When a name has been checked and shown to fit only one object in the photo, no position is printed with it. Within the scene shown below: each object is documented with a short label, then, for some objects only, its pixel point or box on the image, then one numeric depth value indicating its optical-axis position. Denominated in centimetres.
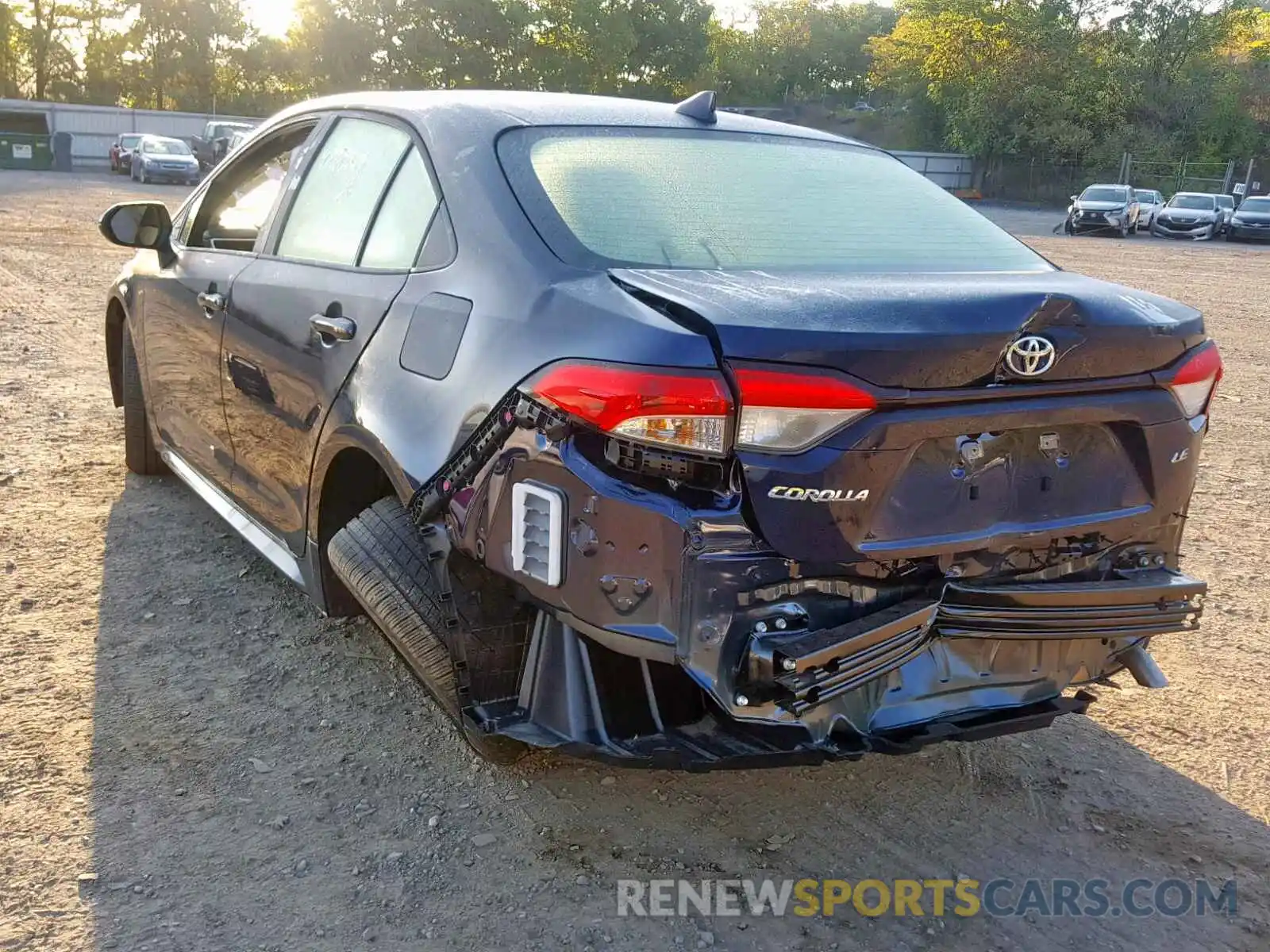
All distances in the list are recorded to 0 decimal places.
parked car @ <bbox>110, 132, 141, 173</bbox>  3506
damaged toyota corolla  219
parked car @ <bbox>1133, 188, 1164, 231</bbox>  3225
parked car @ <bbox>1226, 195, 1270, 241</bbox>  2984
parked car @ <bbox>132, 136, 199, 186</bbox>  3238
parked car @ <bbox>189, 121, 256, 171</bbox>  3572
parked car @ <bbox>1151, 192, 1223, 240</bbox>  3053
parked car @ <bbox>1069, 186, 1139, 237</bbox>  3064
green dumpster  3744
